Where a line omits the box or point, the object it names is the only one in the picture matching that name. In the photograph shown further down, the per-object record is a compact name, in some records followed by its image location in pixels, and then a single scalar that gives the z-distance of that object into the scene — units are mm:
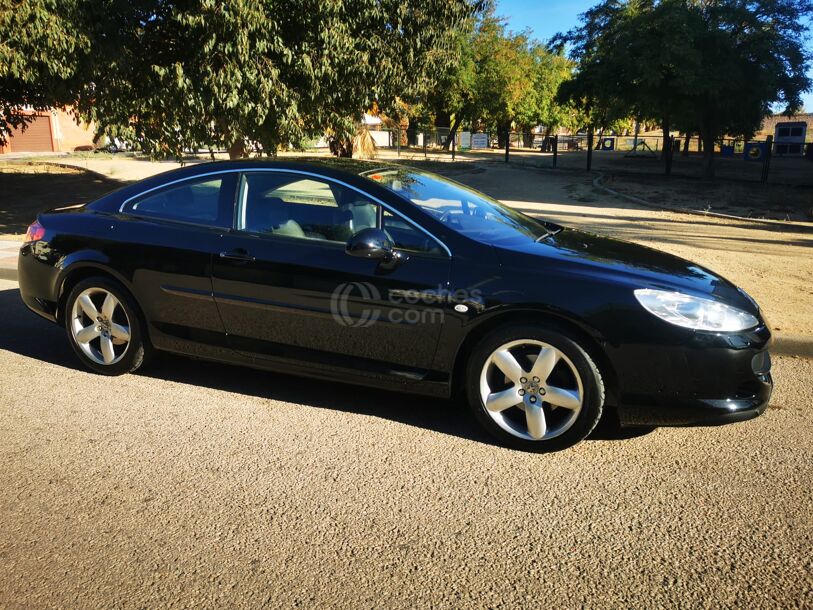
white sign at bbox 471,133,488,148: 49875
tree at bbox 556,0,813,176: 20797
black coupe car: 3582
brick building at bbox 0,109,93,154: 44281
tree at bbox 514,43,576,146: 49781
